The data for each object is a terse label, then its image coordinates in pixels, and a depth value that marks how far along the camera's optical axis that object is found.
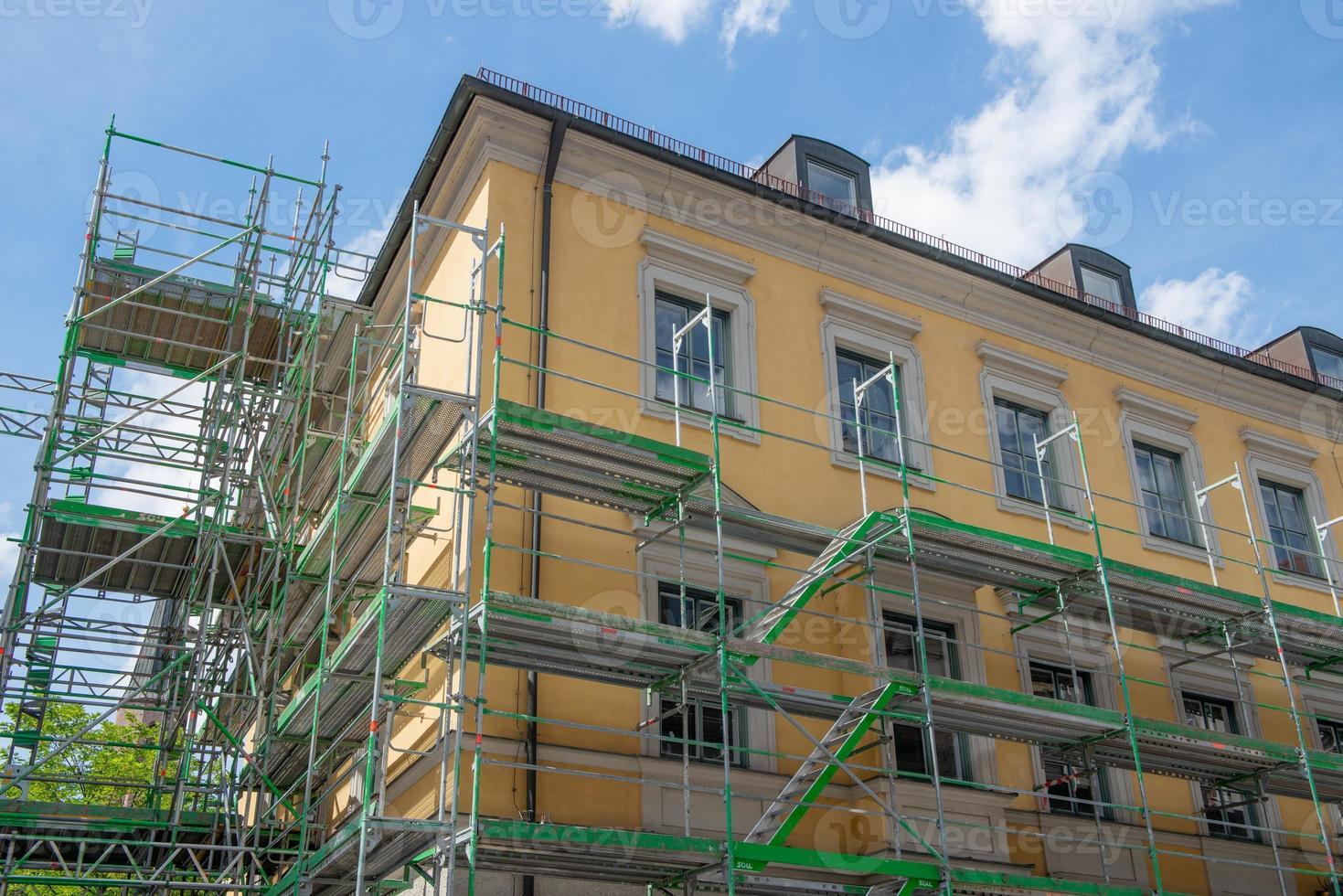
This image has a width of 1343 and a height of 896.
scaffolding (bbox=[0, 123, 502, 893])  12.19
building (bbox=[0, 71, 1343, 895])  11.41
